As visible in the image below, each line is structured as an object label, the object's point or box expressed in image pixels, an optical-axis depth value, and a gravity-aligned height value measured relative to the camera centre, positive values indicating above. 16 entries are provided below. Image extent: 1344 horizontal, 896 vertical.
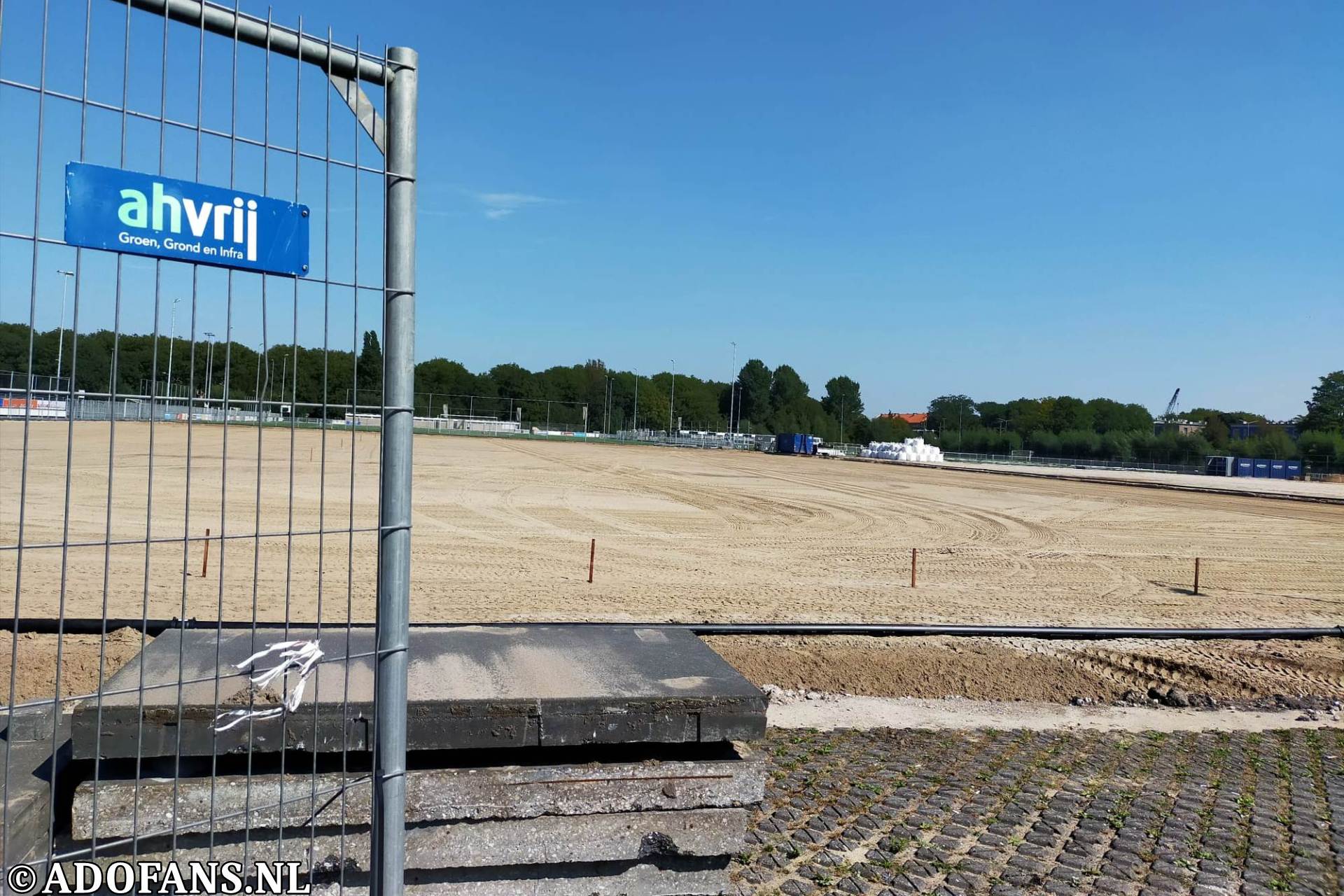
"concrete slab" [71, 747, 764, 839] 3.35 -1.42
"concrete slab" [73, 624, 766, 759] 3.35 -1.08
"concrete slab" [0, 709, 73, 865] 3.10 -1.33
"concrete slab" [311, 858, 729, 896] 3.66 -1.81
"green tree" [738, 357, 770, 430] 176.50 +7.49
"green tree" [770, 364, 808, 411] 181.38 +8.72
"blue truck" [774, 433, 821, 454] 89.75 -0.94
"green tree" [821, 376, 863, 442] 179.50 +7.08
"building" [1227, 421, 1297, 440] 134.75 +3.41
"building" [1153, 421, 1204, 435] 145.15 +3.80
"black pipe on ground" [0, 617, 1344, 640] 10.55 -2.22
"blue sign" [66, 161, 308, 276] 2.76 +0.57
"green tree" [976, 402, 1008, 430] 166.50 +5.07
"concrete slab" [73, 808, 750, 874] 3.45 -1.61
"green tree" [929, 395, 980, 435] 165.23 +4.79
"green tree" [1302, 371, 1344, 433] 107.62 +5.75
